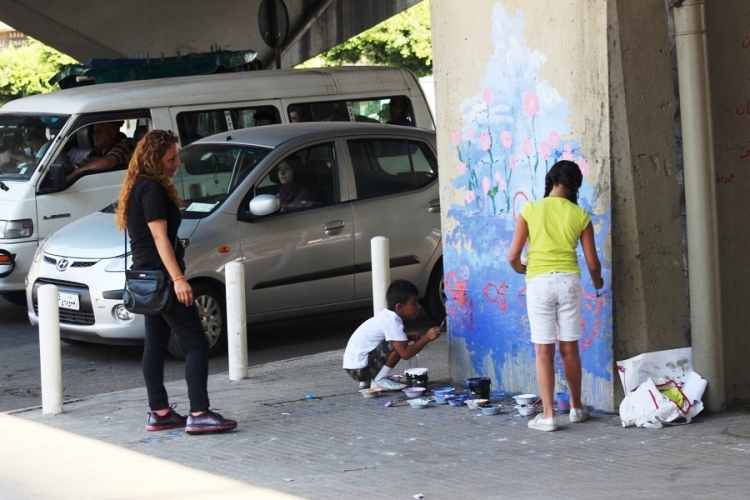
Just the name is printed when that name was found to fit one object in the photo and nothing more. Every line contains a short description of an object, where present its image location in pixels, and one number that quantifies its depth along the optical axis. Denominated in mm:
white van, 18993
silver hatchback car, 15940
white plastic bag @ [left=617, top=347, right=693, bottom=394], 11315
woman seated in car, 16810
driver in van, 19525
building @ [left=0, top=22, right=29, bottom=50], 133858
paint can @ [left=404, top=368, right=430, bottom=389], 13166
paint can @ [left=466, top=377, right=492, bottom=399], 12439
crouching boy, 13108
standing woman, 11185
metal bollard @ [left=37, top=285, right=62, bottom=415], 12705
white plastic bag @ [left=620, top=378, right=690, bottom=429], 11094
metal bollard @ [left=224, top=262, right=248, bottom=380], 14160
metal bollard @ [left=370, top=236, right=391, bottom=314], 14433
